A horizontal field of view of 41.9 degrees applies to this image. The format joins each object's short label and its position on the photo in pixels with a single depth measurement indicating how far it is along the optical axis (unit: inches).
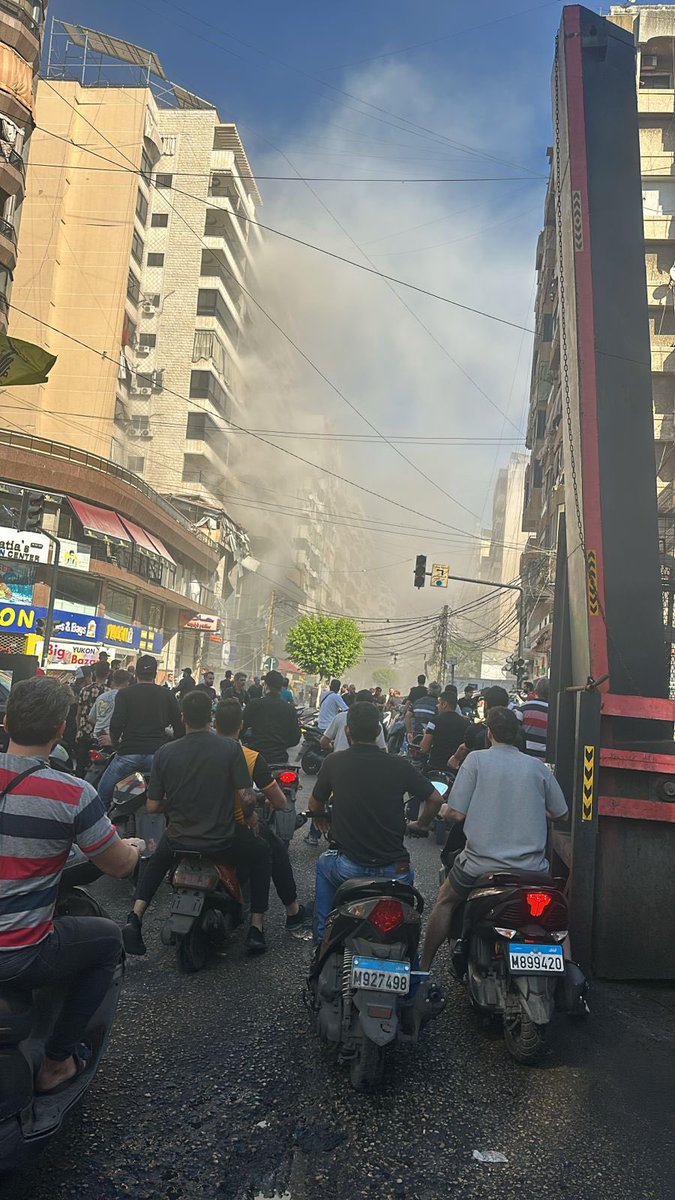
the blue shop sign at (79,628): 995.3
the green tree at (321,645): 2251.5
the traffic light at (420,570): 1032.3
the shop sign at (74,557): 1084.5
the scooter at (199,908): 181.2
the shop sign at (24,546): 1012.5
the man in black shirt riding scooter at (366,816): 162.9
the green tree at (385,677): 4869.8
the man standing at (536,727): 298.5
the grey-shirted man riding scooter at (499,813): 161.9
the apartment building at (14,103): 855.1
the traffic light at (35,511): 776.9
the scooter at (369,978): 132.3
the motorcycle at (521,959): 144.4
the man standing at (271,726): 306.3
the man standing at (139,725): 272.2
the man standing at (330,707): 472.1
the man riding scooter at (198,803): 188.7
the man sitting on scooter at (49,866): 102.0
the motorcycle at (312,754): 478.0
